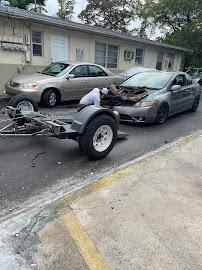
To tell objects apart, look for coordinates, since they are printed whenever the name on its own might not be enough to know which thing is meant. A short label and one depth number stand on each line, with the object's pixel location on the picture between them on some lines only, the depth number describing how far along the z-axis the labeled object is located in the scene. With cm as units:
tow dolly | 343
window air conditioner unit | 1244
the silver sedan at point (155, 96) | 542
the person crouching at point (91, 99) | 467
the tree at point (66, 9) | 2261
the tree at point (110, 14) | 2215
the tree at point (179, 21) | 1757
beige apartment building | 842
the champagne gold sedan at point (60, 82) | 663
